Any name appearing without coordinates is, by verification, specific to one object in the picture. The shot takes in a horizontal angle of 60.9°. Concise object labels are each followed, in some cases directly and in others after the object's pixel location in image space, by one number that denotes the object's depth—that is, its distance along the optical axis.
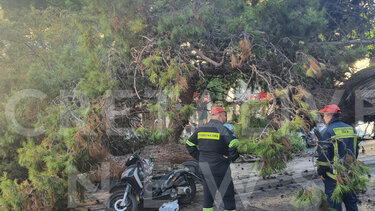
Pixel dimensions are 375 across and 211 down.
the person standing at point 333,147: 4.74
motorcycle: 5.65
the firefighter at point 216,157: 4.77
